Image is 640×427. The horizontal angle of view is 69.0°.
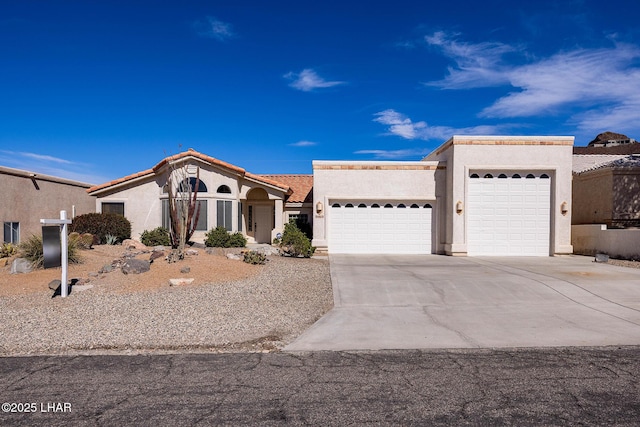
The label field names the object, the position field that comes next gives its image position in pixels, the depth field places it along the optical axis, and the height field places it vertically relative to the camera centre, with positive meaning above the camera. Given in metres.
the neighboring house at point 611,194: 18.91 +0.53
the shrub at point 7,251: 13.97 -1.34
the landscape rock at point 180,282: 10.42 -1.69
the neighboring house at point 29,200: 19.41 +0.32
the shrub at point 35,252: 12.02 -1.20
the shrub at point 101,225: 19.03 -0.79
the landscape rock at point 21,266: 11.60 -1.49
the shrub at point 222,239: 19.14 -1.35
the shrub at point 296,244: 16.14 -1.32
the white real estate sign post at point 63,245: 9.35 -0.79
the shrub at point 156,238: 19.41 -1.32
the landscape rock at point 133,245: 16.55 -1.43
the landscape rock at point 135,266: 11.37 -1.47
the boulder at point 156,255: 13.10 -1.38
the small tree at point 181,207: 16.33 -0.01
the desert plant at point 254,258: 13.56 -1.50
